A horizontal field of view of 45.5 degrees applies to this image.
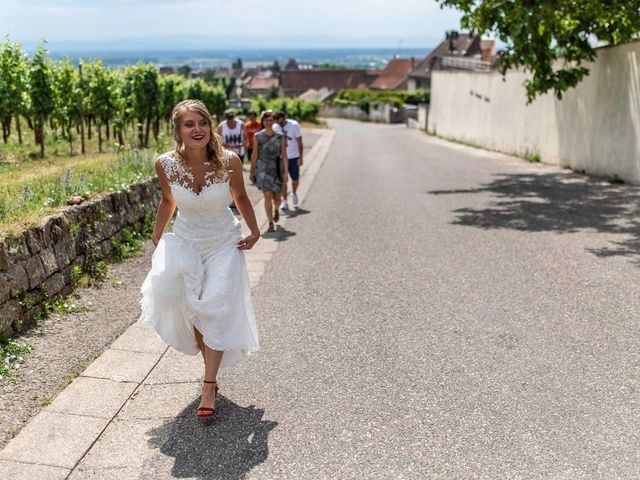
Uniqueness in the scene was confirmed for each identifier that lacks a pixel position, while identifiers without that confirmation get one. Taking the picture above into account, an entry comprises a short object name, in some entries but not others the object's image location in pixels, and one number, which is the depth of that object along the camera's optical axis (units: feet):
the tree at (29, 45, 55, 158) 58.49
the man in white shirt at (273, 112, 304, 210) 41.51
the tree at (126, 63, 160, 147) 78.69
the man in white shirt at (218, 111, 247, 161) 42.19
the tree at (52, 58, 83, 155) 65.16
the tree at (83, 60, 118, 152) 71.67
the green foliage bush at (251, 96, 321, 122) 233.14
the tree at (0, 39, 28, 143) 58.39
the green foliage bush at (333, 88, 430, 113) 281.95
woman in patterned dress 36.32
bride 14.88
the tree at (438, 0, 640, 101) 46.57
